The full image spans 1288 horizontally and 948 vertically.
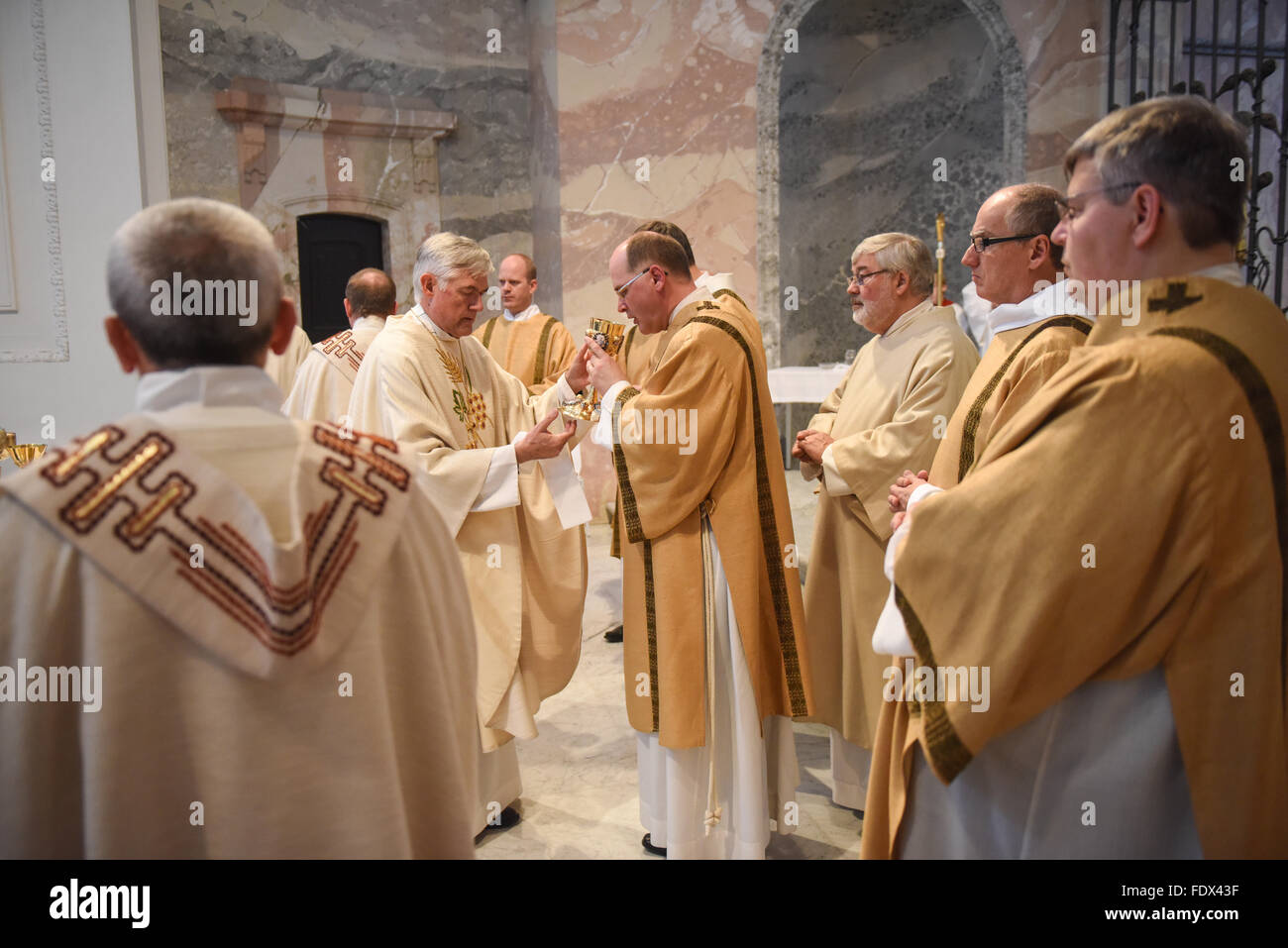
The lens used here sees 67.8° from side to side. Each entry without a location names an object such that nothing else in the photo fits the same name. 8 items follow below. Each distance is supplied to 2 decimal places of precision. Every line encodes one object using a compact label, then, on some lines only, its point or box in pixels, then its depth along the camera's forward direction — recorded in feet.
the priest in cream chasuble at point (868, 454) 11.22
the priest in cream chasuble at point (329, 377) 14.40
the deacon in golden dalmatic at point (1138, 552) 4.99
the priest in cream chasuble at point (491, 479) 10.60
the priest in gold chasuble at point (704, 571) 9.96
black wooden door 28.02
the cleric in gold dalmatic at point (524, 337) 20.18
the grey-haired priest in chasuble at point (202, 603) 3.88
